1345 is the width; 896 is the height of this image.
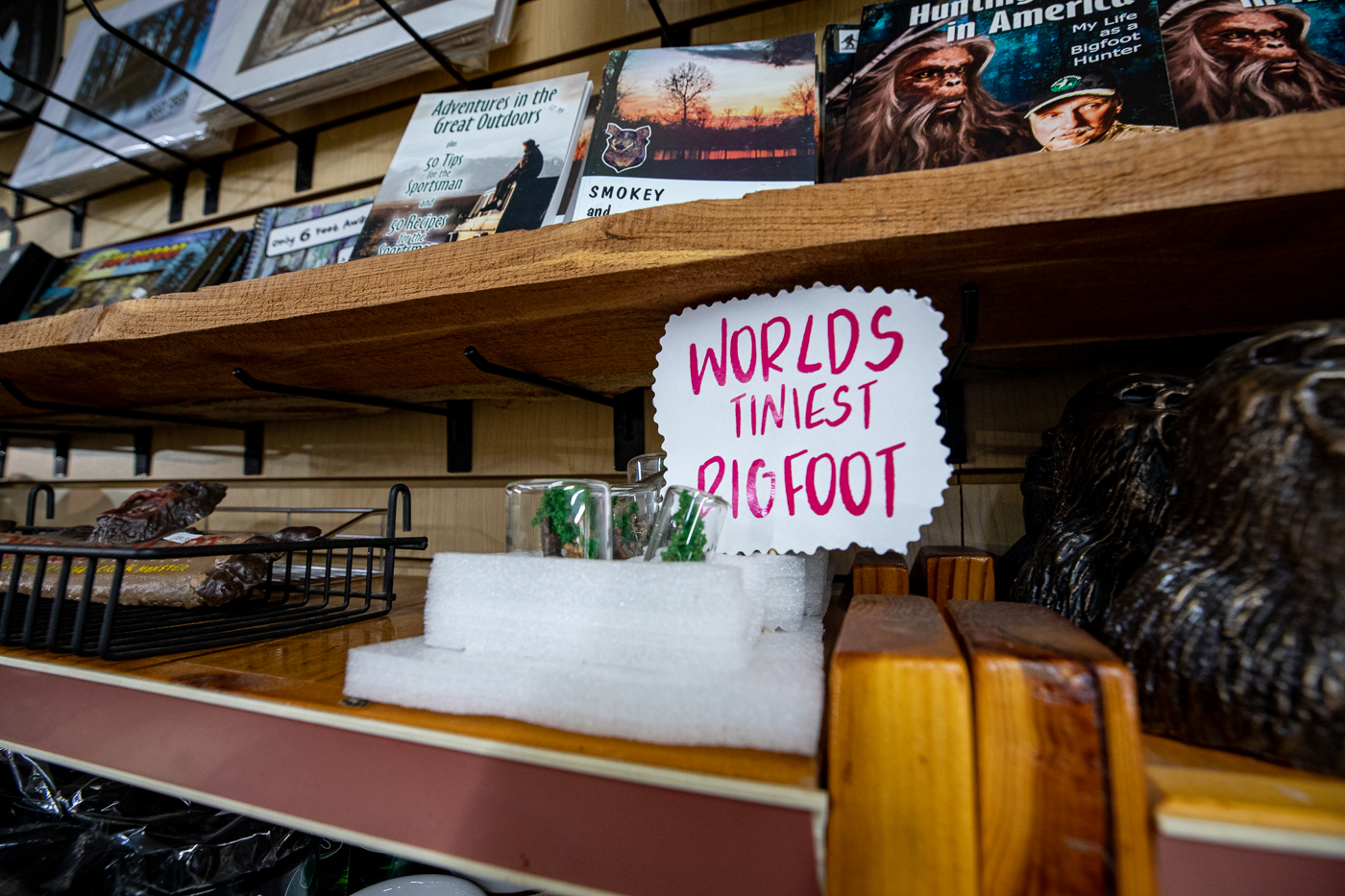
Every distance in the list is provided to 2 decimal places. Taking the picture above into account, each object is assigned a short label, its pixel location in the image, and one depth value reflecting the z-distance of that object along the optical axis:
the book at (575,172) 0.86
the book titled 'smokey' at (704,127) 0.75
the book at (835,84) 0.76
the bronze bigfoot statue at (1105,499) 0.50
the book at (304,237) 1.15
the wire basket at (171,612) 0.59
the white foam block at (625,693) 0.38
